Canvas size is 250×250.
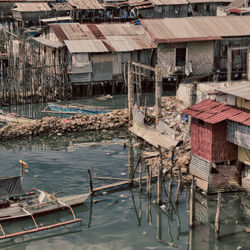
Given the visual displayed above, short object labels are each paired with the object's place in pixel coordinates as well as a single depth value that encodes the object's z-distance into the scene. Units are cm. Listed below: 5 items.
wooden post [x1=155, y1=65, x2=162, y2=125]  2970
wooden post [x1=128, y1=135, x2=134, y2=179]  2631
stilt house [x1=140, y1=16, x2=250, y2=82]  4084
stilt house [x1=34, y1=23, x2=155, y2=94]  3944
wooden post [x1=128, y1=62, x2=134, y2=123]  3204
